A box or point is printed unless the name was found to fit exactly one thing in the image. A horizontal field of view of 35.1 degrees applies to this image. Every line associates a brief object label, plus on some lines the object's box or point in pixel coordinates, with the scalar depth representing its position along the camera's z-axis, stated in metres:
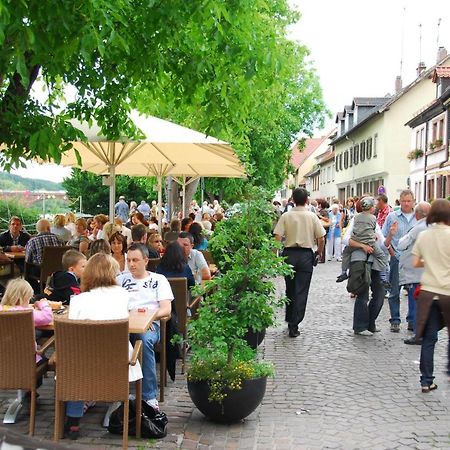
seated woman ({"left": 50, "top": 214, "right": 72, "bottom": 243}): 13.24
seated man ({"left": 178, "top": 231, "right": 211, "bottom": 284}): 8.57
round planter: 5.24
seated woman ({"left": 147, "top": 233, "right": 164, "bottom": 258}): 9.79
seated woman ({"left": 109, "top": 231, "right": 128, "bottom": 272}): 8.62
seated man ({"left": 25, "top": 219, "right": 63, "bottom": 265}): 10.88
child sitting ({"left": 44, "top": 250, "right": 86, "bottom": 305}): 6.86
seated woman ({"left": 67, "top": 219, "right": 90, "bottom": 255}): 12.04
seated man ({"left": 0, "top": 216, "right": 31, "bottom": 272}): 12.98
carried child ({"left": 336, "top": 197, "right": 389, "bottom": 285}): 9.36
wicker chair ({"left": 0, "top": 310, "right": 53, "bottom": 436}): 4.82
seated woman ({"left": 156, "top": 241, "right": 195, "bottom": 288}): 7.34
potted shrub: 5.27
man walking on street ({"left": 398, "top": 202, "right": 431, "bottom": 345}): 8.68
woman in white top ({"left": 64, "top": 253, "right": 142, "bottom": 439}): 4.99
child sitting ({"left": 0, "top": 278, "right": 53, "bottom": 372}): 5.67
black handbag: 5.04
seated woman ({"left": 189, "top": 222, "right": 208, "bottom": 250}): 10.36
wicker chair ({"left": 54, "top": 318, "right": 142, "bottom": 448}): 4.51
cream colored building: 43.88
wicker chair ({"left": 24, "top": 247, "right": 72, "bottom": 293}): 10.27
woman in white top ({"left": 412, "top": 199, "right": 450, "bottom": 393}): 6.39
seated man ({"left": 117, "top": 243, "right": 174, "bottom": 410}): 6.07
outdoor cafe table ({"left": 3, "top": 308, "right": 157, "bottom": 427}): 5.21
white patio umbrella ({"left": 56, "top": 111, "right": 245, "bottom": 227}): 8.80
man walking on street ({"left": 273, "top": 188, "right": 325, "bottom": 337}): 9.23
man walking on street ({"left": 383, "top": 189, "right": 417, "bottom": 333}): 9.66
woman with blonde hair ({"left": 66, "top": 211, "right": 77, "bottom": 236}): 14.67
